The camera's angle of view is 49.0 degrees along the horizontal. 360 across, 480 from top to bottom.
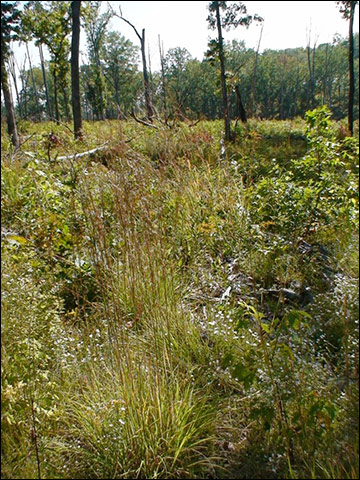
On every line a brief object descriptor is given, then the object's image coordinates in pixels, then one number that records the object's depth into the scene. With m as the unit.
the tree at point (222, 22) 10.15
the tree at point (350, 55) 10.00
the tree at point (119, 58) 33.38
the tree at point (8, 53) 9.64
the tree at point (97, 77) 23.40
